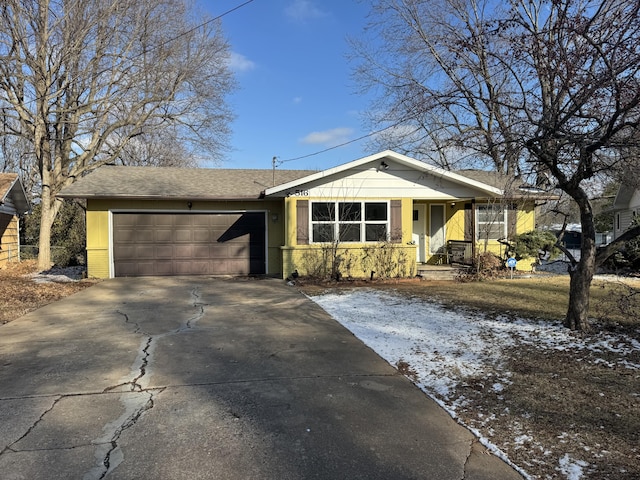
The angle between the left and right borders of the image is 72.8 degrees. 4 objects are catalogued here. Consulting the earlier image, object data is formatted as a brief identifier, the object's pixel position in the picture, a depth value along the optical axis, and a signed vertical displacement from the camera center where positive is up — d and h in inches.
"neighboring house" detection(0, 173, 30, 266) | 660.1 +38.0
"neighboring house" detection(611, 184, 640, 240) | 894.3 +60.4
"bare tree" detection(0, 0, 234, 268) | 647.1 +275.9
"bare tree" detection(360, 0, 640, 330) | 188.2 +63.1
